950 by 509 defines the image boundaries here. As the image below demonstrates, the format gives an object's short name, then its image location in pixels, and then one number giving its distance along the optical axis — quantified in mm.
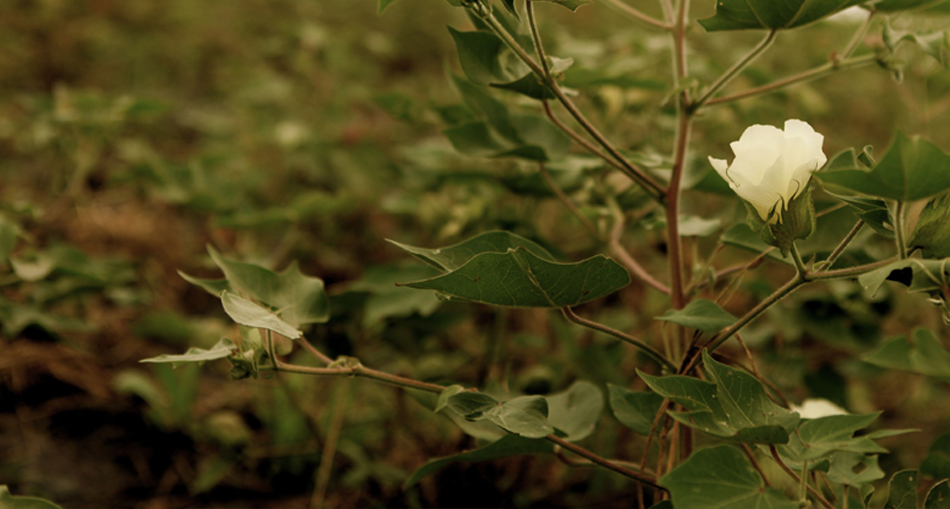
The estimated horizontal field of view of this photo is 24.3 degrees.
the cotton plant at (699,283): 1086
